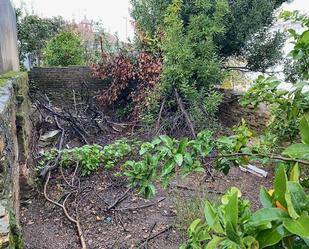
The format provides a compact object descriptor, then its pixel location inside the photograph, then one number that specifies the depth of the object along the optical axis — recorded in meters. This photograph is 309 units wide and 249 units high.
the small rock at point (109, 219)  2.71
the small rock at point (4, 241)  1.10
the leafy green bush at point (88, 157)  3.41
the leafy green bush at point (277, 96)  0.96
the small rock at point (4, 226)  1.17
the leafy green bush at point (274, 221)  0.45
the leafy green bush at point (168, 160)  0.95
